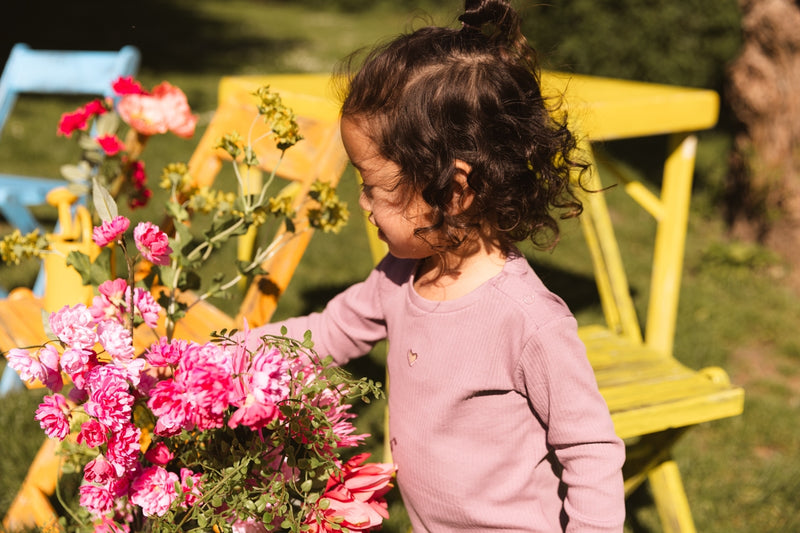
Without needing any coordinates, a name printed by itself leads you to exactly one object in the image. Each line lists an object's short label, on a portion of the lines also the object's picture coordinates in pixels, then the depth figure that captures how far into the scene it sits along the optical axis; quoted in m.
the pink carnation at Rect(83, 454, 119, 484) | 1.52
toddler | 1.60
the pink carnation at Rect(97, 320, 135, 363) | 1.50
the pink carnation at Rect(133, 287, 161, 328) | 1.57
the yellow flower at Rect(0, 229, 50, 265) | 1.69
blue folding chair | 2.53
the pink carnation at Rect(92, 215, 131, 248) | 1.54
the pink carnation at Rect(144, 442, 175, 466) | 1.54
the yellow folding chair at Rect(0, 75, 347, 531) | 1.83
